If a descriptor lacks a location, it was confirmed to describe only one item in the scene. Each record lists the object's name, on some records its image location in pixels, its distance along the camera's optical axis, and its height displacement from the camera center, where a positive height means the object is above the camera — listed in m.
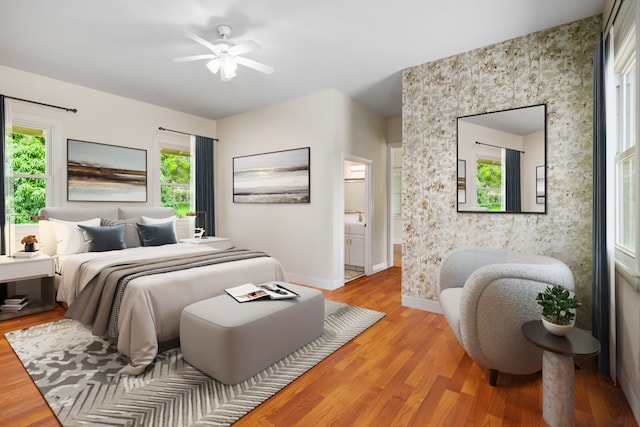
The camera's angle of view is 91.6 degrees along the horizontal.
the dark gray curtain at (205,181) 5.29 +0.55
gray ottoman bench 1.94 -0.81
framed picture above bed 4.01 +0.56
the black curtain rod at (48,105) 3.53 +1.31
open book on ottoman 2.37 -0.63
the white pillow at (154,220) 4.21 -0.09
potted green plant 1.62 -0.52
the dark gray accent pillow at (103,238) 3.46 -0.28
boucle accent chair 1.84 -0.59
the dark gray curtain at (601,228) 2.09 -0.10
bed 2.22 -0.52
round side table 1.54 -0.81
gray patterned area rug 1.68 -1.08
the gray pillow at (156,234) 3.92 -0.26
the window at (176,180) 4.97 +0.55
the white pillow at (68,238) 3.37 -0.27
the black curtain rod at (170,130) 4.83 +1.33
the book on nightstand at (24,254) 3.12 -0.41
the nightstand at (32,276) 2.98 -0.61
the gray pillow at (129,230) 3.87 -0.22
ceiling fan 2.66 +1.41
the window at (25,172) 3.55 +0.49
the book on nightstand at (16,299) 3.14 -0.88
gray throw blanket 2.38 -0.61
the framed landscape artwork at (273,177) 4.43 +0.56
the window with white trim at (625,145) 1.96 +0.46
